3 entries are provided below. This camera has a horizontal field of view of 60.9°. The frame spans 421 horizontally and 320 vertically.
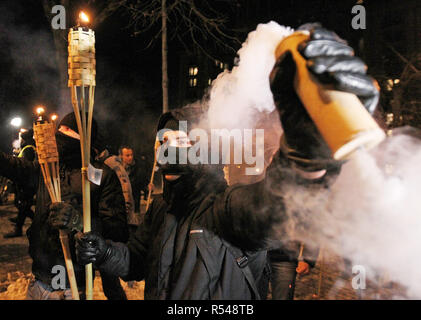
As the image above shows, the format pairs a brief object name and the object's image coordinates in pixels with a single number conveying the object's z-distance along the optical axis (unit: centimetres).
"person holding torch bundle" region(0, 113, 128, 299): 314
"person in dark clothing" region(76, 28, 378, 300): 140
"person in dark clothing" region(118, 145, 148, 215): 924
